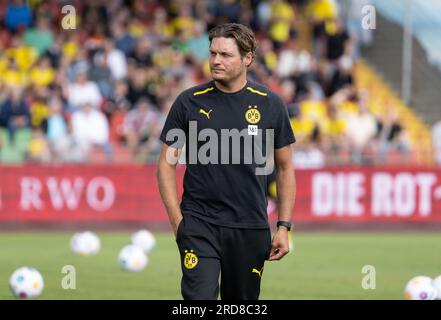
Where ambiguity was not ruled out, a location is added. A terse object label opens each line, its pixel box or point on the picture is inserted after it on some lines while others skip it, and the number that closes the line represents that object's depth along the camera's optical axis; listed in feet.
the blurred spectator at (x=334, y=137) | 73.56
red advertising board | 69.41
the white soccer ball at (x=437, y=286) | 38.96
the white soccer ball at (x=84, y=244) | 55.21
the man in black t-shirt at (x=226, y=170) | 27.63
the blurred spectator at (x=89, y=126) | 71.41
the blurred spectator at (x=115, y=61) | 77.41
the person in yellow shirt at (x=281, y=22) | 84.74
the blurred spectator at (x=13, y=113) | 70.54
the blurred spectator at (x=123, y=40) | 79.46
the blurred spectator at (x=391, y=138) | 74.38
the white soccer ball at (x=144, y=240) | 56.59
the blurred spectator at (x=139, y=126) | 71.15
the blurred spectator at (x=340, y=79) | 81.35
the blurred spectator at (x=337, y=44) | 83.56
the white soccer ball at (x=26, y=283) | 40.01
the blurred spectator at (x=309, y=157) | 72.95
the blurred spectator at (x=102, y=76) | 75.66
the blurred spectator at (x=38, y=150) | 68.95
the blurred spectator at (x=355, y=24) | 86.12
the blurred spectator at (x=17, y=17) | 79.61
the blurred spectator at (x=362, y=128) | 76.13
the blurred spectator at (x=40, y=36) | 78.28
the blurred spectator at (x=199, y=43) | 82.17
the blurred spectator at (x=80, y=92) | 73.92
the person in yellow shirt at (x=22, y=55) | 76.33
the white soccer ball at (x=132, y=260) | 49.21
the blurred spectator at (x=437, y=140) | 74.43
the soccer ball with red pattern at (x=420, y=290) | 38.78
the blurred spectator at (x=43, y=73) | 74.74
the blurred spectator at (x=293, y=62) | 80.89
